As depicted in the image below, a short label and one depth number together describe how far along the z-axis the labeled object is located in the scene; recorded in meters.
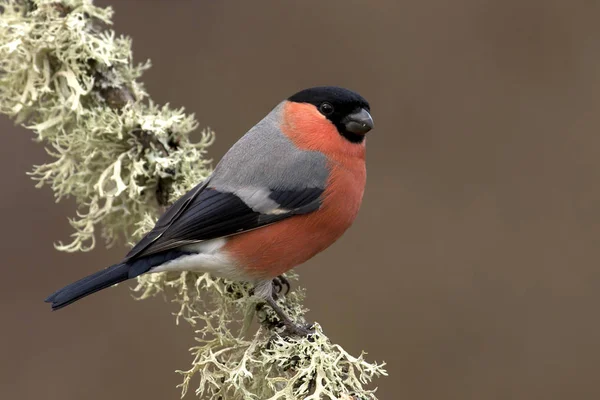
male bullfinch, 4.47
